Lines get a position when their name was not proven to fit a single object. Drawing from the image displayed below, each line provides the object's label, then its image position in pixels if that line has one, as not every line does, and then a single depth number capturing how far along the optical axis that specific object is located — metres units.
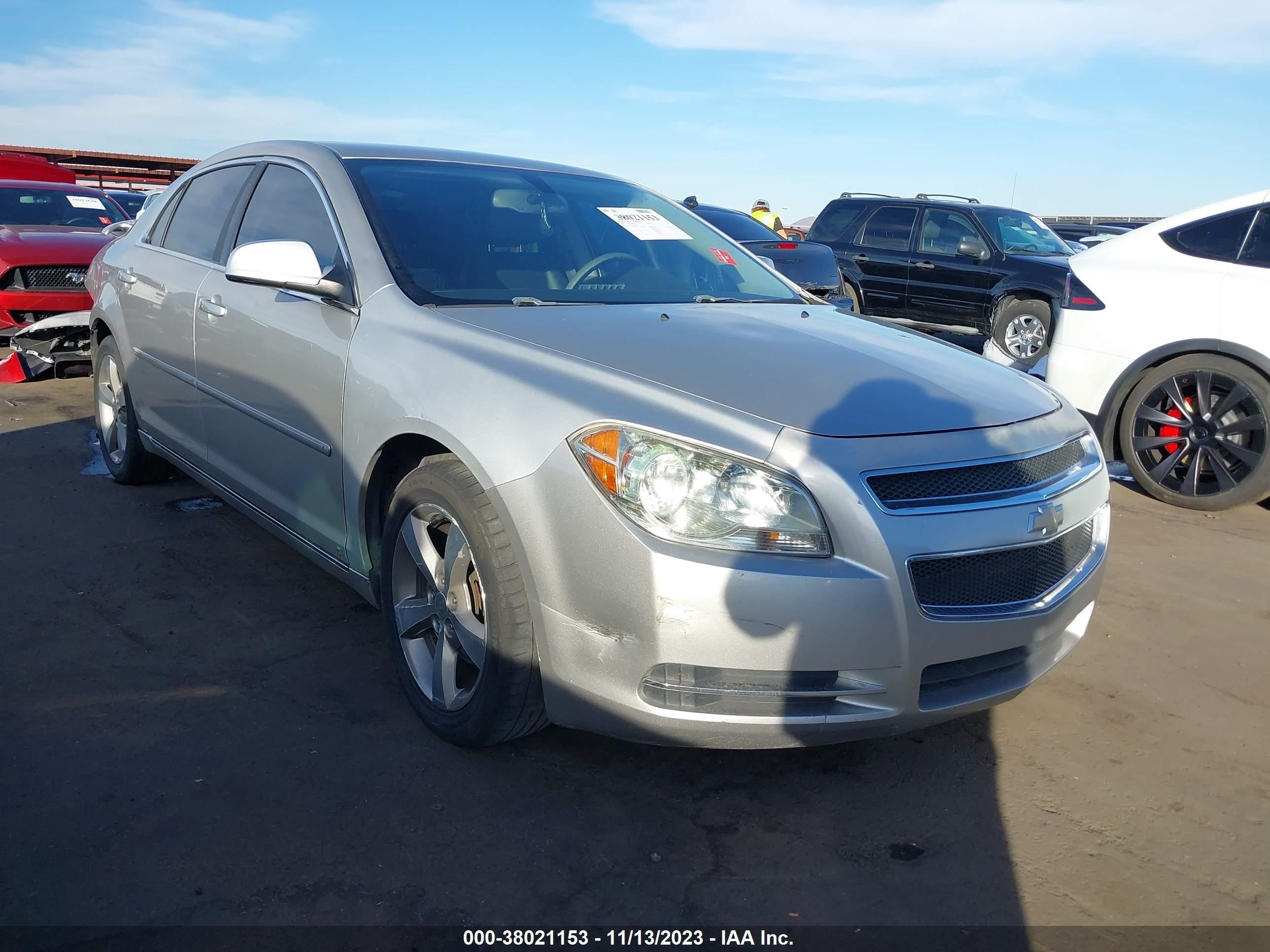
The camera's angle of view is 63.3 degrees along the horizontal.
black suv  10.81
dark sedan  9.06
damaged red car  7.96
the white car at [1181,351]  5.26
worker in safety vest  16.52
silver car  2.28
